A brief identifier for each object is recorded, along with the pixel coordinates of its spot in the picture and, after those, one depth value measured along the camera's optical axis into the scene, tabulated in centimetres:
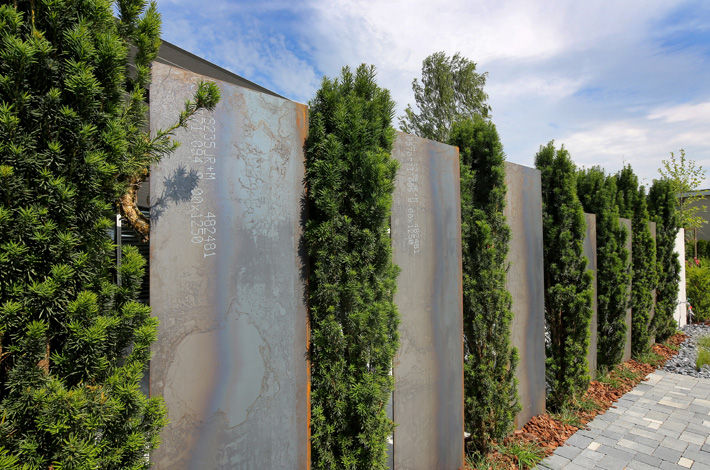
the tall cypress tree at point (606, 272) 606
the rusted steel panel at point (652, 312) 773
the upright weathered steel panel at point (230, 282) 194
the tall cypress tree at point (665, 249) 834
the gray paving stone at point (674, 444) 410
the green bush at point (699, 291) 1089
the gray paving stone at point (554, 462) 367
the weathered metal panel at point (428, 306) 308
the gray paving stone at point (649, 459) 377
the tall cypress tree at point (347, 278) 243
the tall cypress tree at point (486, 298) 372
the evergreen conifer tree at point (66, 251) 128
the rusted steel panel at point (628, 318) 701
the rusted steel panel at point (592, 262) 580
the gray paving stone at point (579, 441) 413
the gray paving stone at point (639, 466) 369
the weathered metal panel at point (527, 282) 434
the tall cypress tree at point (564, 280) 495
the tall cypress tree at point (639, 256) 722
